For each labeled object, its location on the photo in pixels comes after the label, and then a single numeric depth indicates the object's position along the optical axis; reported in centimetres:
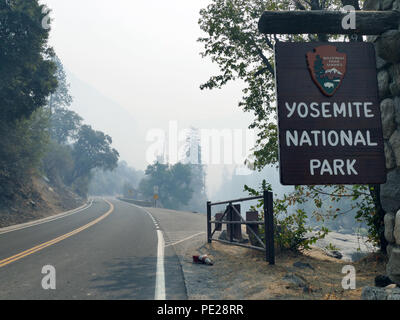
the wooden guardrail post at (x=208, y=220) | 1055
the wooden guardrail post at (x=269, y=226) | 628
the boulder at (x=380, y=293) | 322
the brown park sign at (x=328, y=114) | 393
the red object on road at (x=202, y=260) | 711
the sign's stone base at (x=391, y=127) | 368
